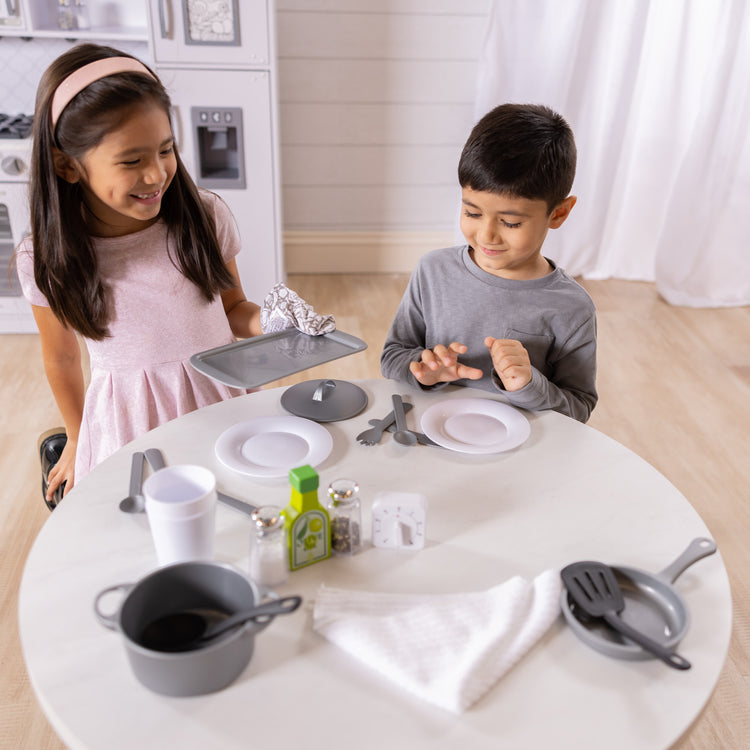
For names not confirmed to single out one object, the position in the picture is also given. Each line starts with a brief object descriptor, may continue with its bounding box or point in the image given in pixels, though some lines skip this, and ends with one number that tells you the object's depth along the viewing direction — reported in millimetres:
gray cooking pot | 618
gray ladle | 632
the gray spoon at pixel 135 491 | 881
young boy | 1160
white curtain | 3014
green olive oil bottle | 781
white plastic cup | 734
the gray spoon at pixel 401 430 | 1043
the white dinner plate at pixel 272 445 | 967
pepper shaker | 816
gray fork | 1037
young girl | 1132
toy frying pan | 701
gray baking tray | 1065
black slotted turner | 686
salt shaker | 749
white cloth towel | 663
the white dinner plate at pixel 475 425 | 1038
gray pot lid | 1098
